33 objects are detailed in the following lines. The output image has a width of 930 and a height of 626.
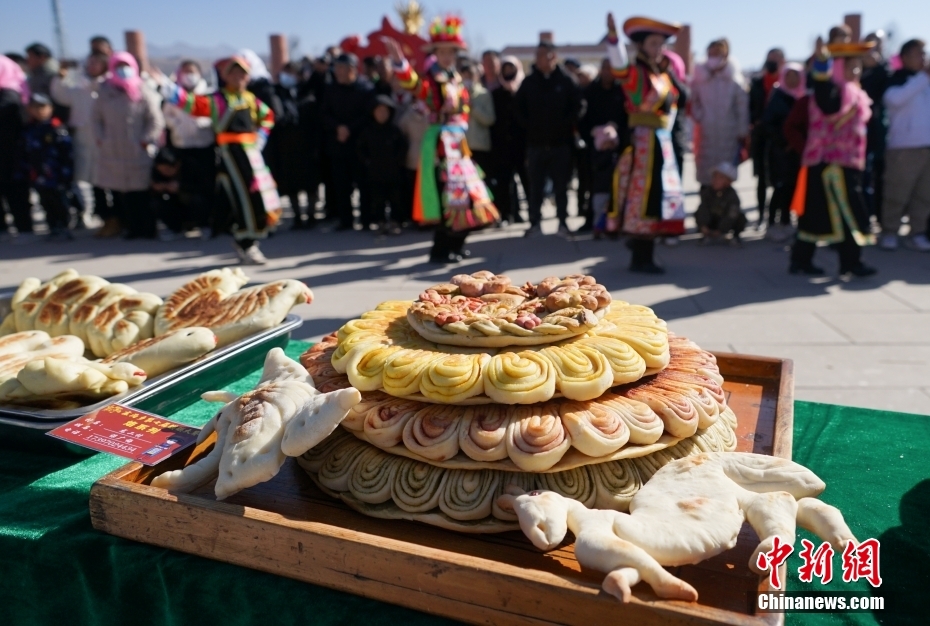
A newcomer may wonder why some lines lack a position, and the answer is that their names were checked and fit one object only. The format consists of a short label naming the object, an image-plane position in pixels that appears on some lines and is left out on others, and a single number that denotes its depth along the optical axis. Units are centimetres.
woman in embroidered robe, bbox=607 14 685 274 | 468
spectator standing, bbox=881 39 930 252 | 581
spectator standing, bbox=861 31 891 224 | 634
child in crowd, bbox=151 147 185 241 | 734
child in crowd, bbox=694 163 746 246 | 648
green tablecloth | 116
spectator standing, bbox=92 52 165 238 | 705
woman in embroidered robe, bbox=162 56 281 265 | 526
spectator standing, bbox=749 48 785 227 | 697
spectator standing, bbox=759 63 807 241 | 629
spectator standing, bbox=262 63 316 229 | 773
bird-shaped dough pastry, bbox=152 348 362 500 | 120
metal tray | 156
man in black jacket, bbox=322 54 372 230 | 725
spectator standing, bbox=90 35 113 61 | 707
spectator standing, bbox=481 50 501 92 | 826
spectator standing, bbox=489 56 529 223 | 729
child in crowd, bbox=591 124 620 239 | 639
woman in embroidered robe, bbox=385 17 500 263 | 526
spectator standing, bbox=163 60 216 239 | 739
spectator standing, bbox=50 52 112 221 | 720
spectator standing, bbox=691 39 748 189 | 654
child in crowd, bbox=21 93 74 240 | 729
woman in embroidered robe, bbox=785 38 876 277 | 453
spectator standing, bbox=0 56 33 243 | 718
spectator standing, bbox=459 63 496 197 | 726
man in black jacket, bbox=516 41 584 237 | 680
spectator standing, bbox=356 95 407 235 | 721
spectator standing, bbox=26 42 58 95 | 793
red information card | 138
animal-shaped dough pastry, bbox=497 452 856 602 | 99
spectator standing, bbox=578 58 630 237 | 657
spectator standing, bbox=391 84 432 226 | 742
